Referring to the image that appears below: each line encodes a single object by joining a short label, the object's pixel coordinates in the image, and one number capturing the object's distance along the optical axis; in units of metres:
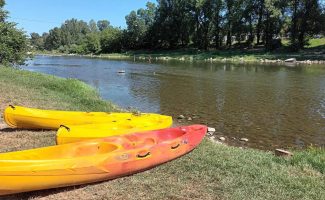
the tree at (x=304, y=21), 57.91
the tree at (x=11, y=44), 25.25
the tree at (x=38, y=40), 165.19
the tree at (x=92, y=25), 186.05
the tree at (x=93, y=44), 103.12
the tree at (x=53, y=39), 154.24
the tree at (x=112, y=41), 95.25
